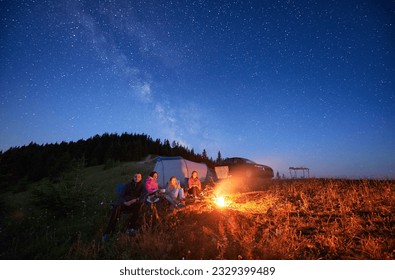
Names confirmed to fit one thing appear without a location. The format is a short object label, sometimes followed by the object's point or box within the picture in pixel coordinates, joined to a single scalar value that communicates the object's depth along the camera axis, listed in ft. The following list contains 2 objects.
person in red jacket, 28.85
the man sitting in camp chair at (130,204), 19.34
